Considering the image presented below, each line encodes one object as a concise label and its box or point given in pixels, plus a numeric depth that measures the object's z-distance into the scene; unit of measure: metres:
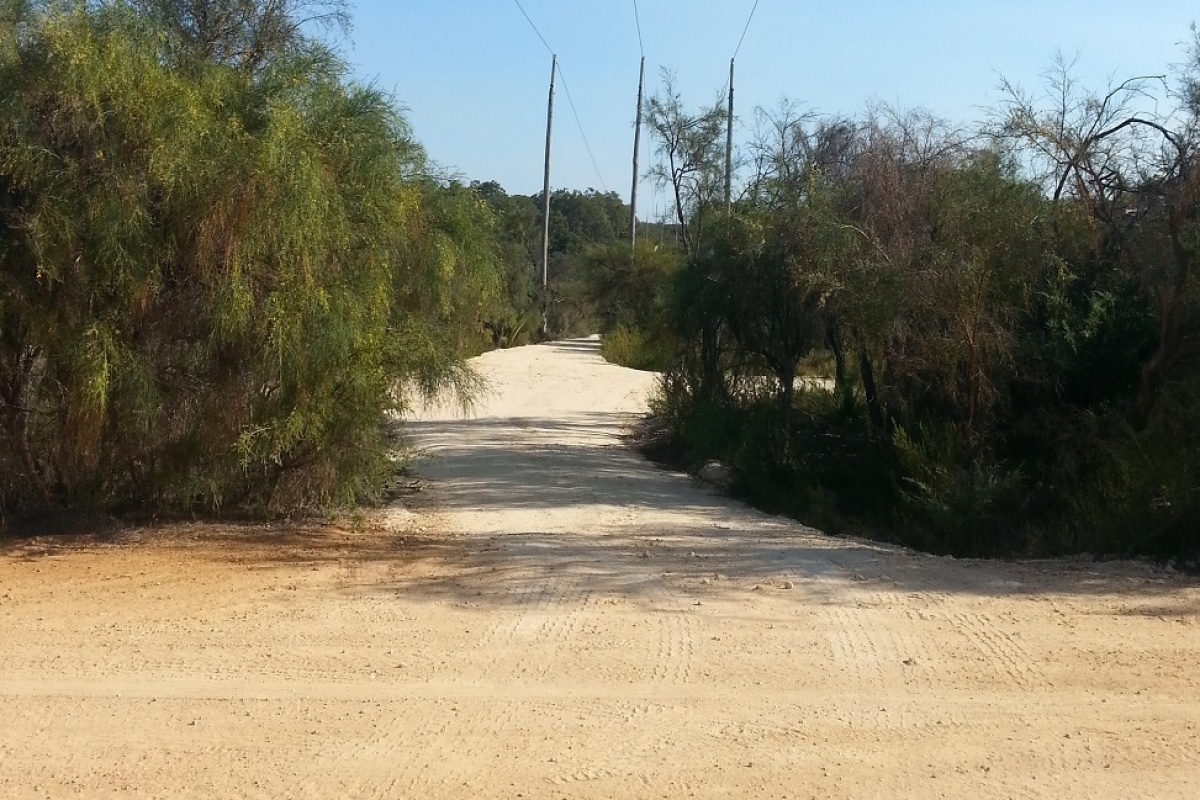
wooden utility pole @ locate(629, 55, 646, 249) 39.62
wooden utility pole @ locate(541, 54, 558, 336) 44.75
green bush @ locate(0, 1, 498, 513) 10.18
